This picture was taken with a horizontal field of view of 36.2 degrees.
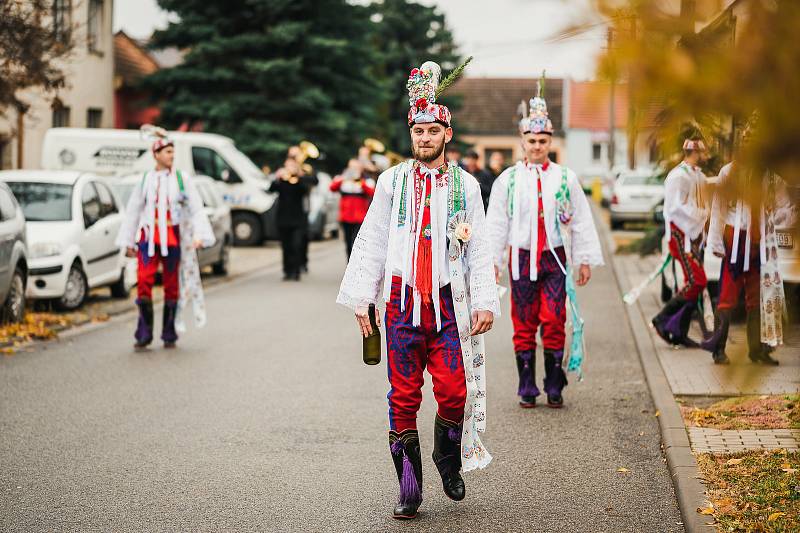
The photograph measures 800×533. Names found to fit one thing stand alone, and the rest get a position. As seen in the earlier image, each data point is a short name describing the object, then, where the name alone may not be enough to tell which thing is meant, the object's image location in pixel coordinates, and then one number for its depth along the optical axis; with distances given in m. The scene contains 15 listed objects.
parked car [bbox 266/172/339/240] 28.23
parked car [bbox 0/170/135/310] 14.09
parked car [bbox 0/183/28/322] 12.31
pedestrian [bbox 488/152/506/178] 20.16
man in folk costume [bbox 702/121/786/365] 8.82
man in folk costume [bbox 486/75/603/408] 8.37
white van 27.45
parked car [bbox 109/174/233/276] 19.20
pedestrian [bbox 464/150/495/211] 19.06
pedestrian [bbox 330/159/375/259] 19.09
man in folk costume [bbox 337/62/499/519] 5.76
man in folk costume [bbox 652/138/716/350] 10.30
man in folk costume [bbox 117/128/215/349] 11.33
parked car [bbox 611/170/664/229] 35.62
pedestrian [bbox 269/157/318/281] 19.50
